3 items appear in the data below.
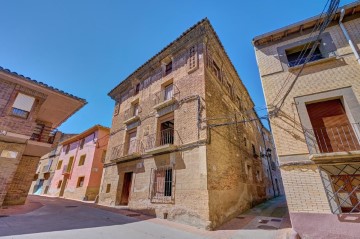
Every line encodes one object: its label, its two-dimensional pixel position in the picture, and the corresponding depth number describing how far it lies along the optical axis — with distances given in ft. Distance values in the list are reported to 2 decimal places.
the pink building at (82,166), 52.49
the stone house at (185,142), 24.59
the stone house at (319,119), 16.35
